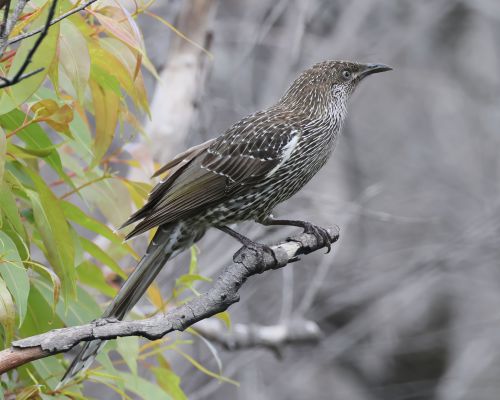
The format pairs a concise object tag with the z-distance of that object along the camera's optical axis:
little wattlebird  8.58
